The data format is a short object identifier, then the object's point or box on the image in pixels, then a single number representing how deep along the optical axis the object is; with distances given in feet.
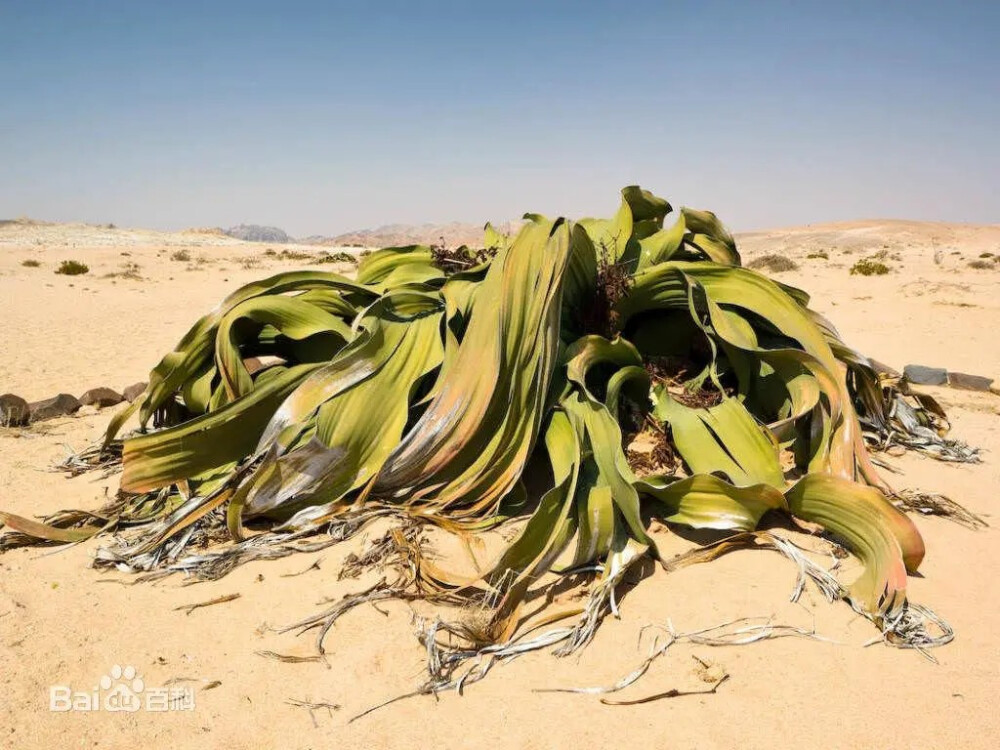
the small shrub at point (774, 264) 44.04
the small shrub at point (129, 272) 40.14
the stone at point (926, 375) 13.99
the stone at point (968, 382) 13.65
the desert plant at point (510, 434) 6.29
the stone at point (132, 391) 13.00
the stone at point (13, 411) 10.98
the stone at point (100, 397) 12.55
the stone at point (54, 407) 11.57
